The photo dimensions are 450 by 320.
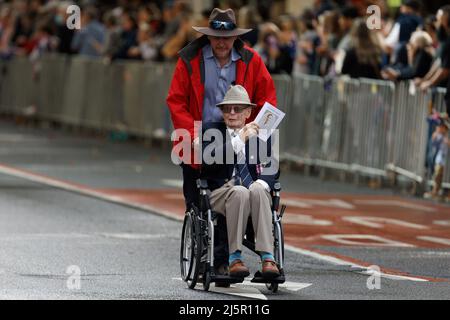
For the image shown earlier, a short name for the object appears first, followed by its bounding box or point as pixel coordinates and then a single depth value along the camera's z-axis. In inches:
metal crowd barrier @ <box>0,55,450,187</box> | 791.1
